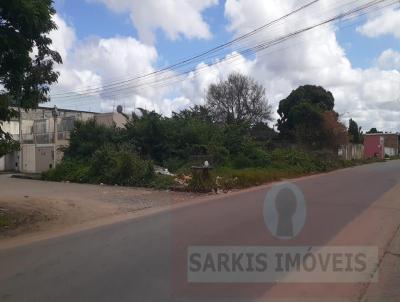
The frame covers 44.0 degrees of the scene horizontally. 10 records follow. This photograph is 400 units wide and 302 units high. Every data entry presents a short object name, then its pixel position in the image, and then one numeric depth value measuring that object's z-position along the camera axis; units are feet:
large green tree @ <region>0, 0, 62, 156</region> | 38.11
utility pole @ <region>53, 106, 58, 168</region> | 122.01
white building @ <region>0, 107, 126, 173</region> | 141.79
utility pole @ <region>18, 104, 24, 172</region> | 153.88
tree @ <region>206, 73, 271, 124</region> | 225.15
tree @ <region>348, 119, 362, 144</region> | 252.01
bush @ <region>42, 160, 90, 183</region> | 96.58
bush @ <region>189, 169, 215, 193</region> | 72.79
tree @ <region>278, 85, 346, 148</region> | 165.07
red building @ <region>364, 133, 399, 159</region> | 279.81
